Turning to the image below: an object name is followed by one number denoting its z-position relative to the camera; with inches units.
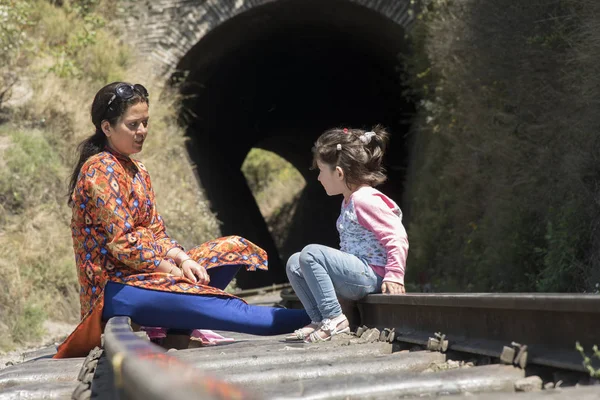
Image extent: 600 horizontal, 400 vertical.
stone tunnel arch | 569.0
